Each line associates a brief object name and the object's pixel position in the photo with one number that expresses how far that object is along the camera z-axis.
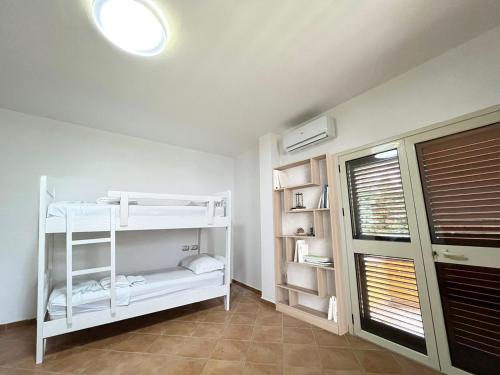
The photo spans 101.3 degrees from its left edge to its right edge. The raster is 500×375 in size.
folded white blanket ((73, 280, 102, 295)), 1.95
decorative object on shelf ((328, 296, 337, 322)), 2.20
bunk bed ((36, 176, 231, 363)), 1.78
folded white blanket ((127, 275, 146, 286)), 2.22
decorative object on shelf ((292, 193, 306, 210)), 2.77
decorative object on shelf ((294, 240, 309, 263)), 2.56
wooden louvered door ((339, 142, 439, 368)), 1.73
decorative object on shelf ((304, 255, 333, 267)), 2.34
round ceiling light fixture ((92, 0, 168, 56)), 1.28
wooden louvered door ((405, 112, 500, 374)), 1.43
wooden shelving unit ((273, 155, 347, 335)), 2.22
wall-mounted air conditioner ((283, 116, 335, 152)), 2.43
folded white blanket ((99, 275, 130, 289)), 2.08
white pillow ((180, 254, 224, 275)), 2.65
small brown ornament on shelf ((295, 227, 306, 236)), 2.72
